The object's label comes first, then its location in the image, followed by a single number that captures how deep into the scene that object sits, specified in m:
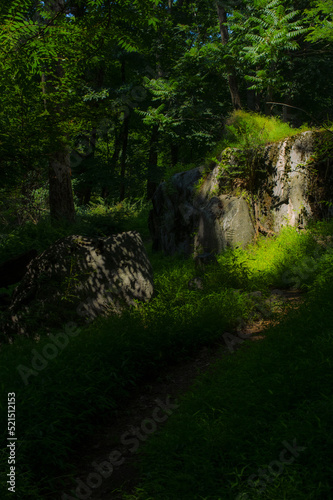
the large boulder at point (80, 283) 6.18
